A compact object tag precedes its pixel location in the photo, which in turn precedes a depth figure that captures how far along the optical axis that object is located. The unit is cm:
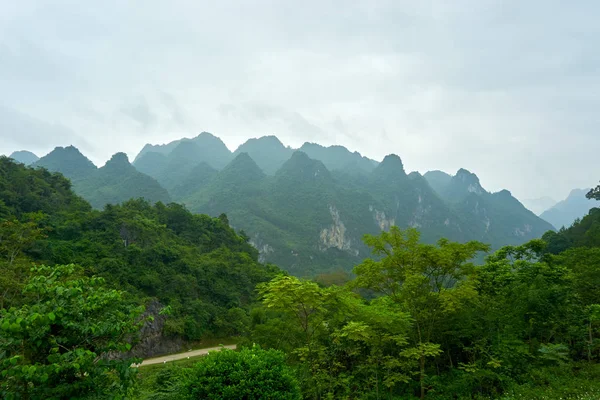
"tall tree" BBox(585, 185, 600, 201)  3985
